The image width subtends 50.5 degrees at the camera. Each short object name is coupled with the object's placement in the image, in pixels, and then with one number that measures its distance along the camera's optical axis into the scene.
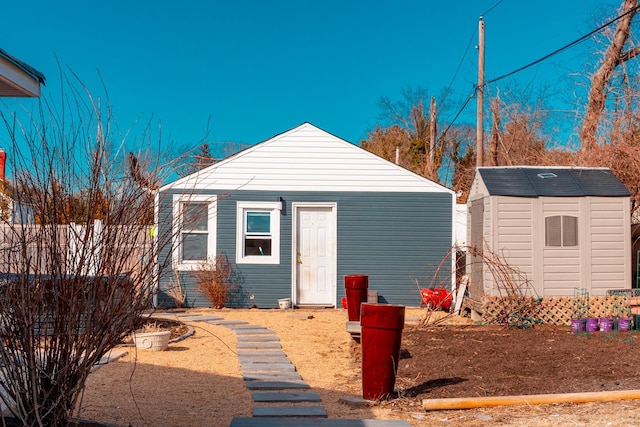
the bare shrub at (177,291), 13.84
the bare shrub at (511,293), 10.52
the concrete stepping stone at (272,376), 7.11
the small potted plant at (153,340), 8.54
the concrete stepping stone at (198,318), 11.80
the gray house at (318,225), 14.07
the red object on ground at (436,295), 12.76
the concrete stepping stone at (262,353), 8.53
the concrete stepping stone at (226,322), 11.45
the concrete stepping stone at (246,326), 11.01
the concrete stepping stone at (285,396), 6.12
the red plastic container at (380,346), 5.91
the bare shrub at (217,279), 13.68
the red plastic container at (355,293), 9.67
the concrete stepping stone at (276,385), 6.66
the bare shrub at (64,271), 3.91
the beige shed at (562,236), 11.02
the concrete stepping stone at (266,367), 7.68
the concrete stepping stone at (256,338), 9.78
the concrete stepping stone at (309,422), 5.16
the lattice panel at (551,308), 10.59
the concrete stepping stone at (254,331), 10.45
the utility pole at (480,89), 16.27
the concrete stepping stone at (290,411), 5.54
